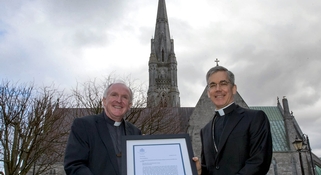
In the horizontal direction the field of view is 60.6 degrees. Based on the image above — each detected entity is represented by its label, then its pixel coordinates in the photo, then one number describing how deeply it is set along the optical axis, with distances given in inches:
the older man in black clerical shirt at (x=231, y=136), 148.6
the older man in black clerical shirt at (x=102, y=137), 150.8
